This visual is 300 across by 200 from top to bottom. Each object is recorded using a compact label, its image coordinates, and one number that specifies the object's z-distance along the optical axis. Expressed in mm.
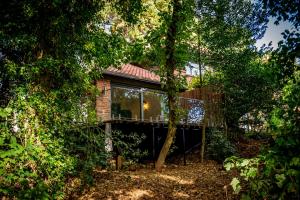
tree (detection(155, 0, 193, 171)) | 9294
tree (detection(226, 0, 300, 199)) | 2845
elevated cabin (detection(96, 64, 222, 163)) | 11877
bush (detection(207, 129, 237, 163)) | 10802
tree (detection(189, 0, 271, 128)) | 11159
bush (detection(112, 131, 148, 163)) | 9824
